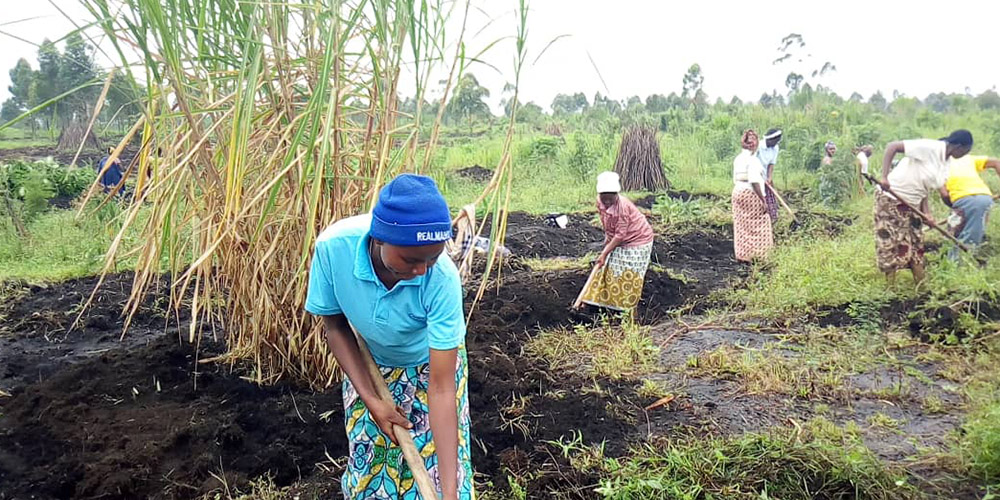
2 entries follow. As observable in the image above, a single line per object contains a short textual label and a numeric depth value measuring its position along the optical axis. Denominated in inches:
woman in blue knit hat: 63.0
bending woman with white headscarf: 185.0
